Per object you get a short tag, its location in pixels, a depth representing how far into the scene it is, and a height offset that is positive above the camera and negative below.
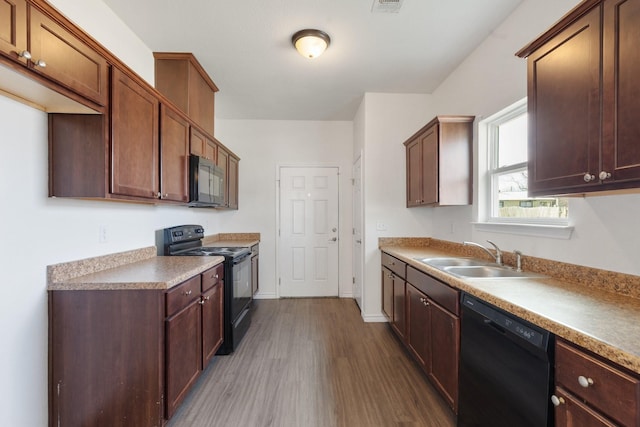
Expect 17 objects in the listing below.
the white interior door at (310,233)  4.27 -0.32
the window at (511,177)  1.87 +0.29
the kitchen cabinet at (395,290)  2.56 -0.80
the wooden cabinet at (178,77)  2.56 +1.29
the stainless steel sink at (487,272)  1.81 -0.43
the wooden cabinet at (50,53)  1.07 +0.72
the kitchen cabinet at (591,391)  0.77 -0.56
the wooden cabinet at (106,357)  1.51 -0.80
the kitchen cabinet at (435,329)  1.67 -0.83
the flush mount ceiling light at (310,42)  2.20 +1.40
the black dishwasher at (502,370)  1.04 -0.70
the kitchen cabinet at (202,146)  2.59 +0.70
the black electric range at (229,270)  2.58 -0.57
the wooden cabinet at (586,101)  1.01 +0.48
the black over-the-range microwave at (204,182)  2.51 +0.31
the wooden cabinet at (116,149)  1.55 +0.39
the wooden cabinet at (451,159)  2.53 +0.50
